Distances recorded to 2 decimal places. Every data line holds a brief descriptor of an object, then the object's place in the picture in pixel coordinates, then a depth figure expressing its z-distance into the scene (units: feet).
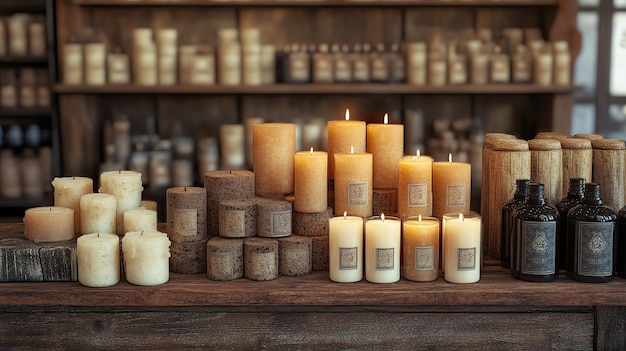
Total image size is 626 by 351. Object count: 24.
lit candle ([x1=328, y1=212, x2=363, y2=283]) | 4.81
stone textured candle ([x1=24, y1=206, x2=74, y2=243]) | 5.04
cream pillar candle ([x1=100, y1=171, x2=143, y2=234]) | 5.30
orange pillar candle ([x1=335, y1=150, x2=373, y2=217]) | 5.11
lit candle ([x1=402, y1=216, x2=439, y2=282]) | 4.80
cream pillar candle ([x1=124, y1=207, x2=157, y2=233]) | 5.08
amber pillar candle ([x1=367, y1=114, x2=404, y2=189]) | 5.42
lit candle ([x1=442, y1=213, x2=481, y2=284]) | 4.75
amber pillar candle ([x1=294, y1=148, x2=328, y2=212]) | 5.09
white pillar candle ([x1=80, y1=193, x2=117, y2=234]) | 5.11
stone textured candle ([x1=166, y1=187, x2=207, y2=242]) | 4.96
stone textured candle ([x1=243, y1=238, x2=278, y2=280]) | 4.85
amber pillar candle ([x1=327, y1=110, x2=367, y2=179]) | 5.35
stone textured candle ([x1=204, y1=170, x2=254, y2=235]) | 5.14
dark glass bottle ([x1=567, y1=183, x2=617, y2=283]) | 4.67
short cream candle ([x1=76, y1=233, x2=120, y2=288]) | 4.74
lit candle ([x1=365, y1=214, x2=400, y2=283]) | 4.76
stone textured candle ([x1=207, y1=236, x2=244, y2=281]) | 4.84
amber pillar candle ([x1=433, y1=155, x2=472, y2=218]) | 5.11
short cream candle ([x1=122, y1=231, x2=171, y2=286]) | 4.75
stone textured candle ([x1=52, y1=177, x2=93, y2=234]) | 5.36
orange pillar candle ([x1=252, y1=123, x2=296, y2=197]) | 5.33
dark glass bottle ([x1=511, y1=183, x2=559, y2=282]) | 4.71
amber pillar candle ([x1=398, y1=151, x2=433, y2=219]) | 5.07
